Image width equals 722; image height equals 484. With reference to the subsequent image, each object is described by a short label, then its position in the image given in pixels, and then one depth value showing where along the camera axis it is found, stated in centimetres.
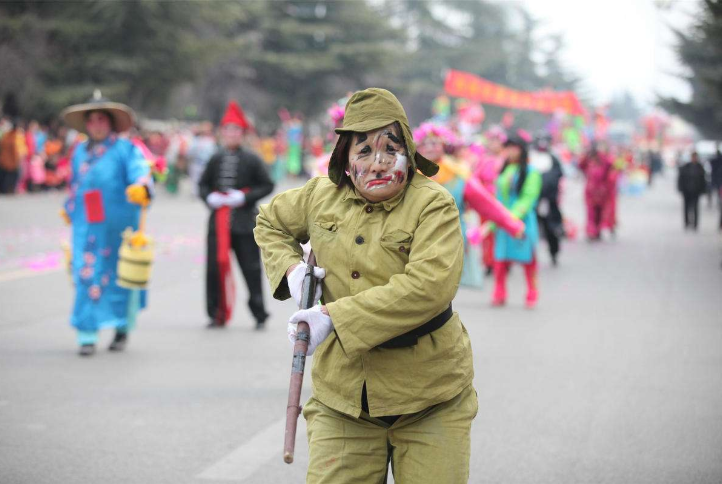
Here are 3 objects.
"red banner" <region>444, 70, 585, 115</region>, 5138
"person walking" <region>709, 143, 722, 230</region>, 2960
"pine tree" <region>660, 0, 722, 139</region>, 3405
